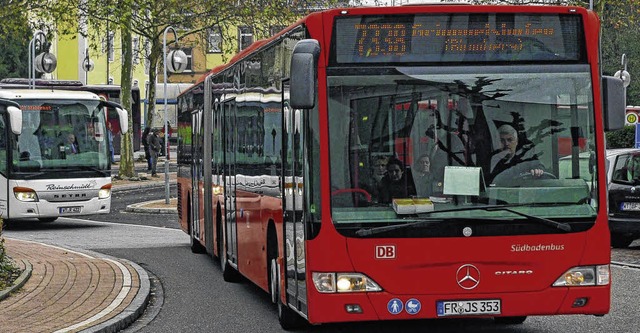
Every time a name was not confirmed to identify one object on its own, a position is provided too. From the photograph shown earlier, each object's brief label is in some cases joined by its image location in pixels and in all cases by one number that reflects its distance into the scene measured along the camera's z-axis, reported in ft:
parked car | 71.36
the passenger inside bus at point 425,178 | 34.50
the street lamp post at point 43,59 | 139.23
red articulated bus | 34.53
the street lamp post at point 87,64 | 204.95
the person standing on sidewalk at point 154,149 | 172.24
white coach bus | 90.99
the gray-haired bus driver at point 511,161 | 34.73
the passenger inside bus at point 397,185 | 34.47
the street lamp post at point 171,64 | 118.21
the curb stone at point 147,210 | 115.03
